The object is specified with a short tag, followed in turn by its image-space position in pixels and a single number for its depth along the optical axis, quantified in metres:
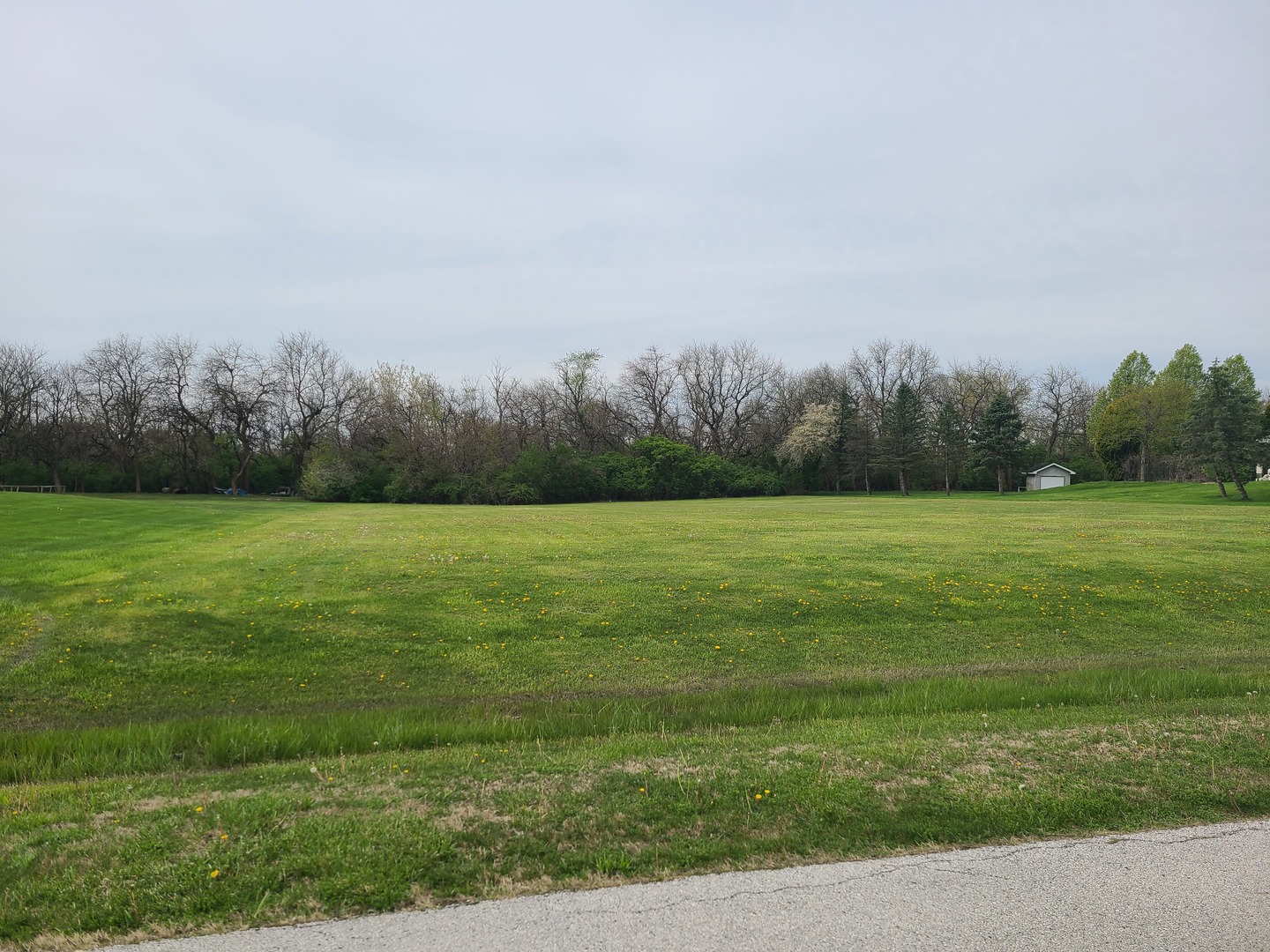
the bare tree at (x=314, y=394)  71.31
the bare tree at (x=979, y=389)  82.62
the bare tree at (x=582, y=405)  82.31
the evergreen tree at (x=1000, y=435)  71.38
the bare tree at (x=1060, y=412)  87.44
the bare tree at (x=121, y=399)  67.06
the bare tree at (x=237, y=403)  68.12
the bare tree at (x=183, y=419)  67.31
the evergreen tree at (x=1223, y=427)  47.06
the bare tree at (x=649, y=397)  87.56
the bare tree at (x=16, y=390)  62.81
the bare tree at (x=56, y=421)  64.19
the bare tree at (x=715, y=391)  87.06
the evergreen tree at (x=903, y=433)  72.06
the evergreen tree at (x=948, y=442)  73.56
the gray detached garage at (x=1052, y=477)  71.81
